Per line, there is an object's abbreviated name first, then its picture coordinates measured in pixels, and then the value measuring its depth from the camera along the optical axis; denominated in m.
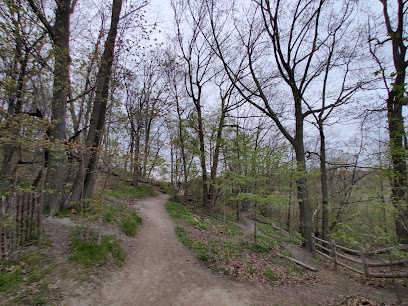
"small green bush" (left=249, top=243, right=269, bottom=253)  7.85
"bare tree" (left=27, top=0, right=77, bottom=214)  5.86
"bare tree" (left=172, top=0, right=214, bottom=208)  13.74
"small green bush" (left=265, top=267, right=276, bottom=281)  5.44
